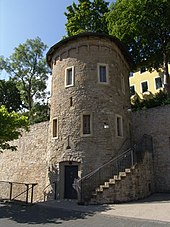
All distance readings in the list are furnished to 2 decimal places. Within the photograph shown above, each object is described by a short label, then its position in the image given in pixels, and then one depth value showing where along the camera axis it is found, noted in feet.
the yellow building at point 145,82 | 110.68
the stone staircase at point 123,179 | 38.09
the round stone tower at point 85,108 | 46.40
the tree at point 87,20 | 81.35
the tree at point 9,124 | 40.86
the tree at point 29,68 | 108.88
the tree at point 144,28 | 63.21
